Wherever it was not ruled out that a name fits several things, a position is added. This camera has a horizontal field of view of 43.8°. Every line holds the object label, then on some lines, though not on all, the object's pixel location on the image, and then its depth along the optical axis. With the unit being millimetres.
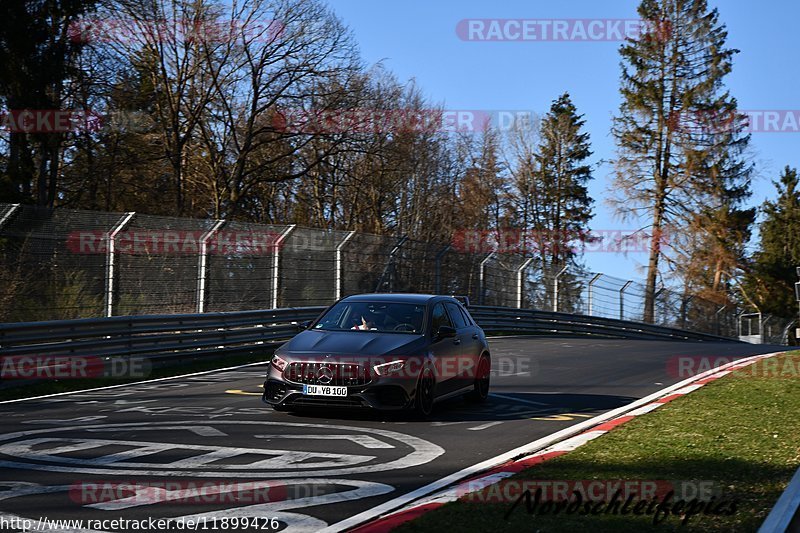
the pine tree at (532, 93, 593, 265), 66750
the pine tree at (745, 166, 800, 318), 75188
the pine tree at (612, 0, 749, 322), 49375
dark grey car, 10703
